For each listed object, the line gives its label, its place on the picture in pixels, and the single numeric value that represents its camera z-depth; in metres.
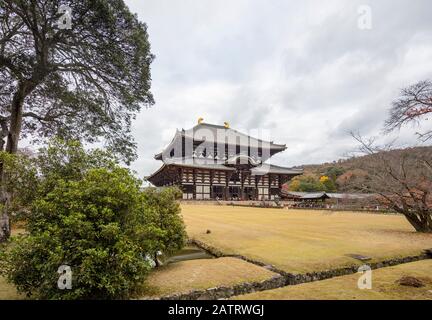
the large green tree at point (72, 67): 9.60
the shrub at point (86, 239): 4.75
